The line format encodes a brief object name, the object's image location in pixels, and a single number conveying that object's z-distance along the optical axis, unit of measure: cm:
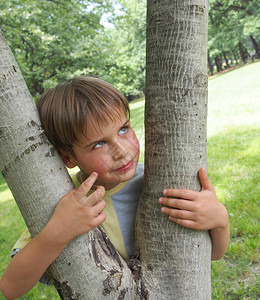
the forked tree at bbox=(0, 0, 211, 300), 43
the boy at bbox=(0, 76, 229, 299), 43
